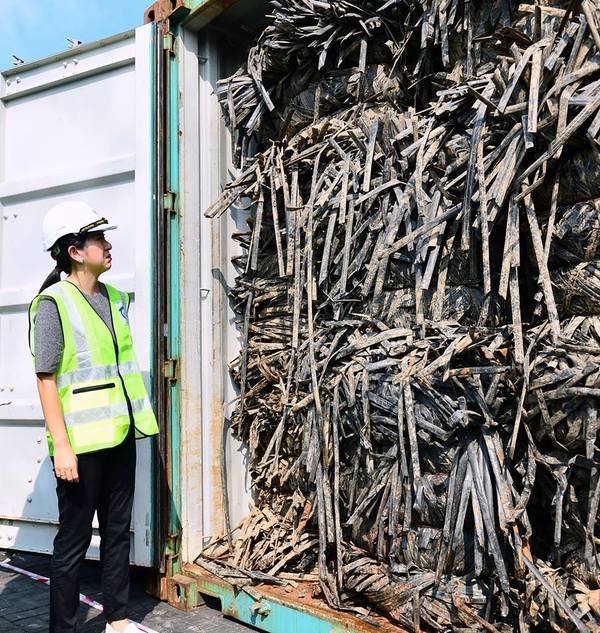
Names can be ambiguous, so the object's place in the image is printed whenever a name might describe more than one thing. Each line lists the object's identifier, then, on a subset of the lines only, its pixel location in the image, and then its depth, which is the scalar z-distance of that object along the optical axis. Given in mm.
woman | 2951
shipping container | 3486
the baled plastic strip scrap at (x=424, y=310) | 2346
